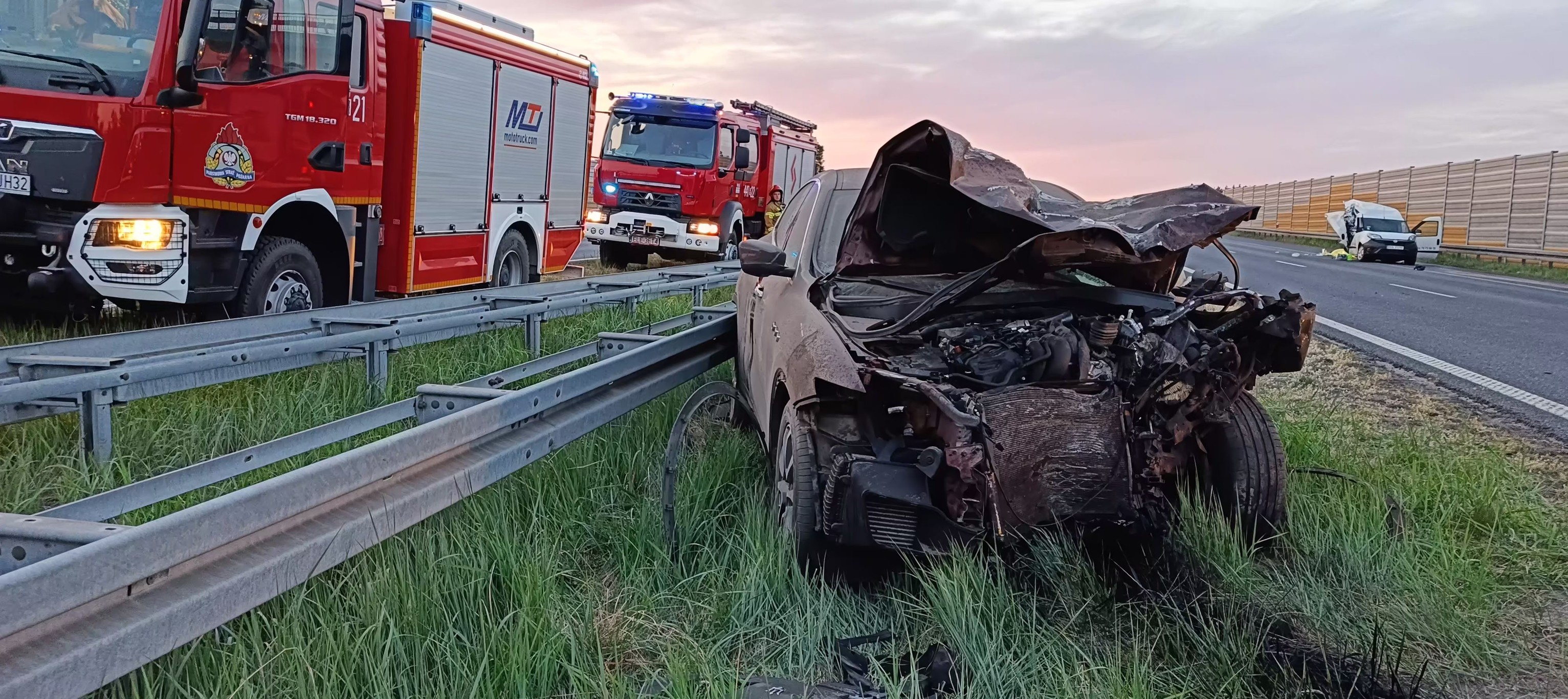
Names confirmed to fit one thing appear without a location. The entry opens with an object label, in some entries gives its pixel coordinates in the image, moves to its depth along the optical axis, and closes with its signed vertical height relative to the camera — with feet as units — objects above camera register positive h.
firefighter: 76.74 +3.30
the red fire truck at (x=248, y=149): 22.77 +1.81
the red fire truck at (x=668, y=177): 65.10 +4.32
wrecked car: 11.19 -0.98
